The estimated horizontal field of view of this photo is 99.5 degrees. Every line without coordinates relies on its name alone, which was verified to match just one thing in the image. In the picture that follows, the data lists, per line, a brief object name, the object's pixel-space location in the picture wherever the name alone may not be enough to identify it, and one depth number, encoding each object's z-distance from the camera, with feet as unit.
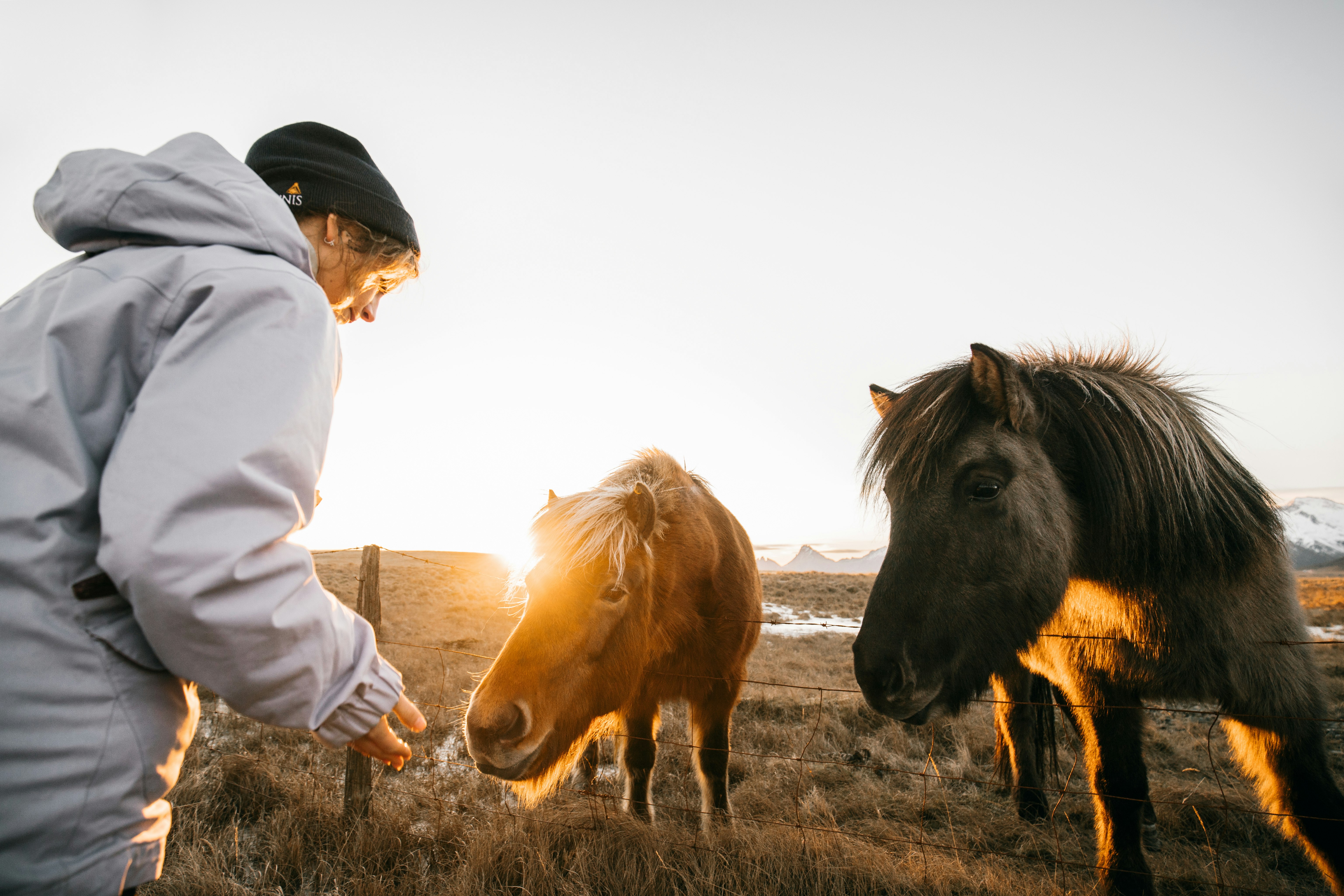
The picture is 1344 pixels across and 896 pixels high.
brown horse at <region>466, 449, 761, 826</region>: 8.86
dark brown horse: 8.04
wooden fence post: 12.59
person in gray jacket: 3.07
